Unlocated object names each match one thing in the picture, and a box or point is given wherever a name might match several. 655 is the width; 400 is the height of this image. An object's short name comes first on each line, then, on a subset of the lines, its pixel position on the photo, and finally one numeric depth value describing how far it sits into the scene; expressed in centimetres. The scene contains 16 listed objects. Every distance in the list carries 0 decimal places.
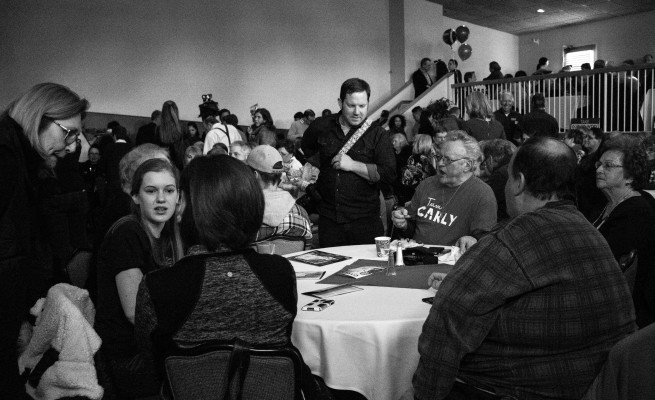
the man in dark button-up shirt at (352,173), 359
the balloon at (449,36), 1422
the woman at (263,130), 584
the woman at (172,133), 592
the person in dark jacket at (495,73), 1191
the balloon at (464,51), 1470
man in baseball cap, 302
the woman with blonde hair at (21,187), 188
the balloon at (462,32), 1441
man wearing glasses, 321
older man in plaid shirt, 158
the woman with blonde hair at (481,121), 643
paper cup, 294
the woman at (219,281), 154
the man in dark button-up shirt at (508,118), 820
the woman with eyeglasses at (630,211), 244
